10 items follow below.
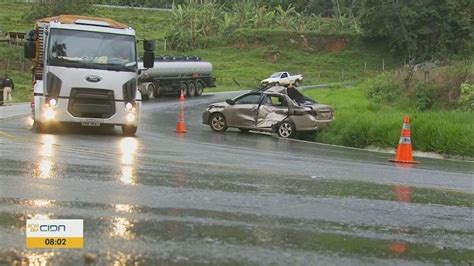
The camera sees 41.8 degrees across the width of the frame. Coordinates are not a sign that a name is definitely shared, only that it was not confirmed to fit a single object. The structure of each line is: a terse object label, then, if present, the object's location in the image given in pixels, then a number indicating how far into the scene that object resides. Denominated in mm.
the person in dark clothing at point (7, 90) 30702
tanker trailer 38125
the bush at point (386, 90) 26656
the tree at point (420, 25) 67125
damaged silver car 20656
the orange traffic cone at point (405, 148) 13898
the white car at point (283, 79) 48288
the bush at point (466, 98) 22000
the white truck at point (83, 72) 15820
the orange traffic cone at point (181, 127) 20695
